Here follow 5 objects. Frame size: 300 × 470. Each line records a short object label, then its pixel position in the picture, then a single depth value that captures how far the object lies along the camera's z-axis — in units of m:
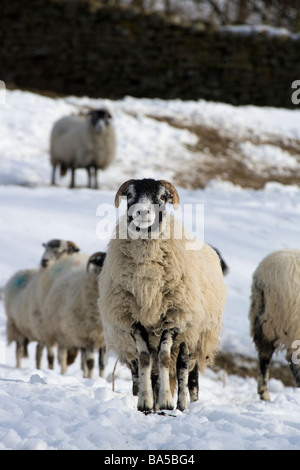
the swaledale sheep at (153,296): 9.66
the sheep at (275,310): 12.84
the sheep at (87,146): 29.55
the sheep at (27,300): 17.61
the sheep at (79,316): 15.64
